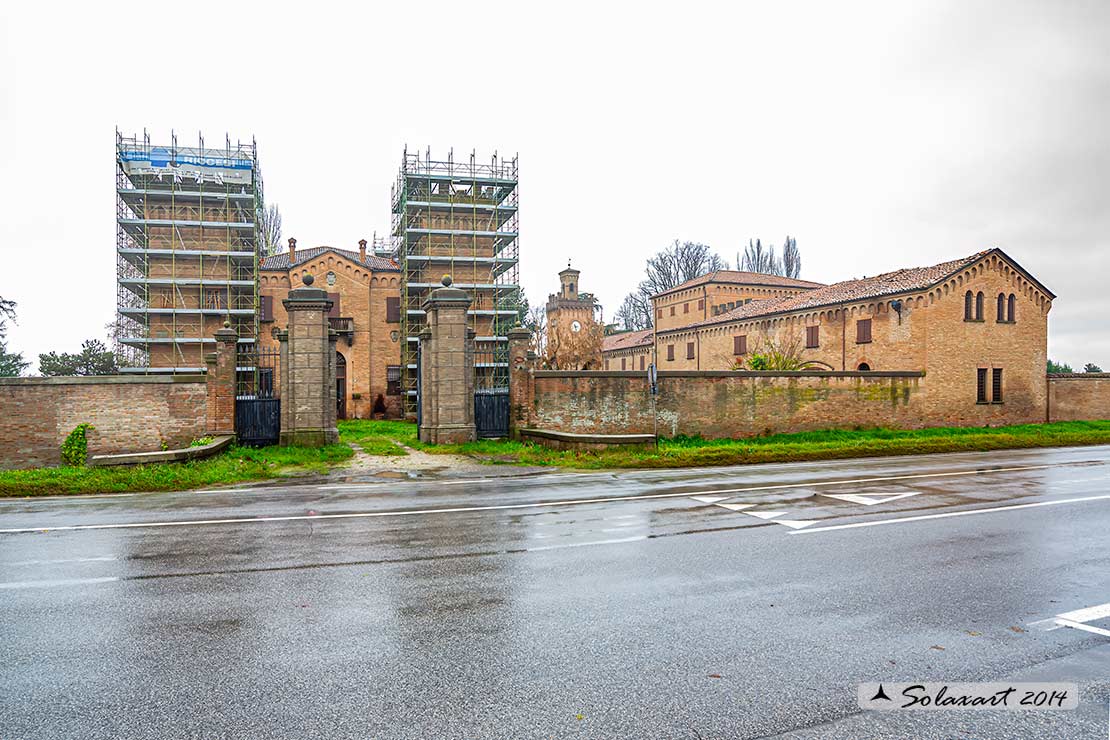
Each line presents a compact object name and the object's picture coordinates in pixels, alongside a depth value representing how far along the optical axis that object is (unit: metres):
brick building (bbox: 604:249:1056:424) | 31.34
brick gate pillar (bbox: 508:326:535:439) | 21.19
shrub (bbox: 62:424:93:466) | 18.61
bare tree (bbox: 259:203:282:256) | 56.35
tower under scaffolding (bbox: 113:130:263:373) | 41.62
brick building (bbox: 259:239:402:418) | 42.50
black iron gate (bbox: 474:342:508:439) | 21.17
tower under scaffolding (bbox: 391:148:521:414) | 45.00
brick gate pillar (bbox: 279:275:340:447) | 18.77
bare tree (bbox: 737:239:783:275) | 79.44
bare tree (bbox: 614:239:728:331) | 74.44
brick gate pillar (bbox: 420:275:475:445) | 20.08
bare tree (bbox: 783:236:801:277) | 78.62
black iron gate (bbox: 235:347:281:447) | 19.67
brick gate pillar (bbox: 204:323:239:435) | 19.19
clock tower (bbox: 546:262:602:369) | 53.85
